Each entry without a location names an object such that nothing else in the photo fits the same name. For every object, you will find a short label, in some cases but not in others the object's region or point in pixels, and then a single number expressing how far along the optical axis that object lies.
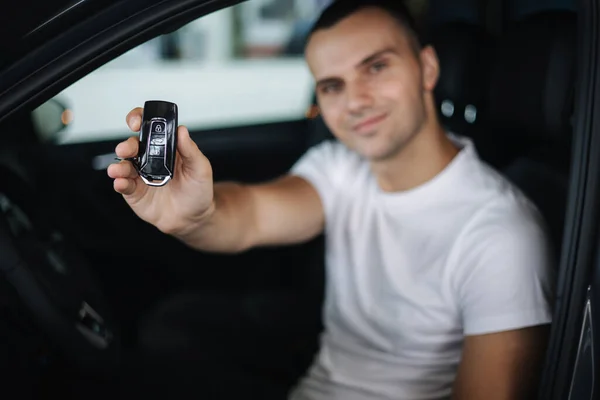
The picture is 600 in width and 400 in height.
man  1.34
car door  0.99
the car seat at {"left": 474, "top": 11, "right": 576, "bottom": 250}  1.63
